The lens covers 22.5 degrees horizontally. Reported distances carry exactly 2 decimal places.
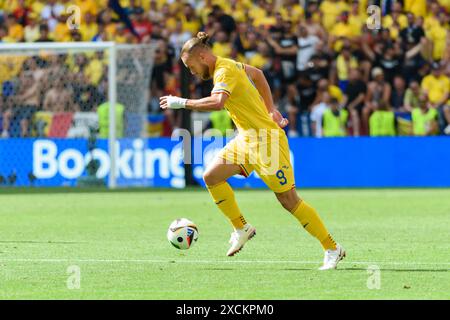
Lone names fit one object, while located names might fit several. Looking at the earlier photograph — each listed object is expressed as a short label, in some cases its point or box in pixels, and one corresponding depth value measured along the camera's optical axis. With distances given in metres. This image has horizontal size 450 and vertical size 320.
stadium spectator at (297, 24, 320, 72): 25.94
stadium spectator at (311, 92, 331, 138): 25.13
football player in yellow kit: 10.44
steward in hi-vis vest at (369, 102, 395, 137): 24.81
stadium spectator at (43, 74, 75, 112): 25.58
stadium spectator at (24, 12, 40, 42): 27.42
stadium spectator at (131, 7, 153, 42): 27.15
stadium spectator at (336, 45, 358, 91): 25.80
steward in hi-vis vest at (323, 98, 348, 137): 24.89
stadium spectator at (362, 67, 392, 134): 25.12
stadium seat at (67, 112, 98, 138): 24.89
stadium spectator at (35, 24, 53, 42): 27.19
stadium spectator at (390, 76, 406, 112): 25.28
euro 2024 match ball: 11.30
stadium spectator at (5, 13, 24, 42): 27.58
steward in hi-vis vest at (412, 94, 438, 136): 24.66
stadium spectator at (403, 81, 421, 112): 25.00
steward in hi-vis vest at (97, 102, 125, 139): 24.91
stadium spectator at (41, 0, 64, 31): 27.67
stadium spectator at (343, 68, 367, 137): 25.30
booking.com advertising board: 24.22
